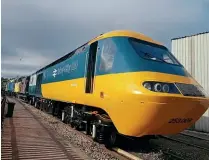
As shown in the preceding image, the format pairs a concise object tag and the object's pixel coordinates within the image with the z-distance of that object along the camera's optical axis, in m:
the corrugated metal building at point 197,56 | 16.74
